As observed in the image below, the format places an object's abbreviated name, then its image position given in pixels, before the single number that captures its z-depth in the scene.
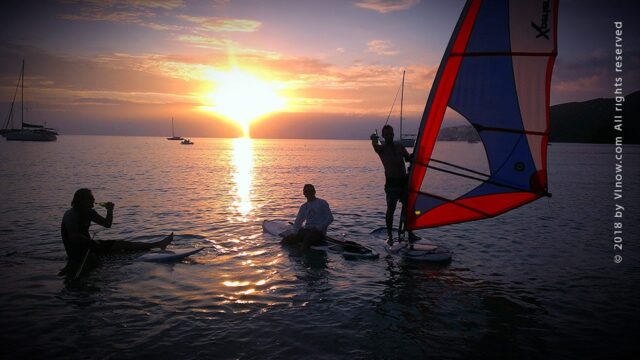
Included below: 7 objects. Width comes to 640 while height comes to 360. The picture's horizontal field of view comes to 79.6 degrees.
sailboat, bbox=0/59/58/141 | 126.50
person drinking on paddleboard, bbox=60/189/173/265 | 9.34
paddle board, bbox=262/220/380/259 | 10.90
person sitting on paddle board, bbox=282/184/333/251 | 11.37
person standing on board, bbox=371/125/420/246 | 10.70
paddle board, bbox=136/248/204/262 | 10.23
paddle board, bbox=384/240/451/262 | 10.55
